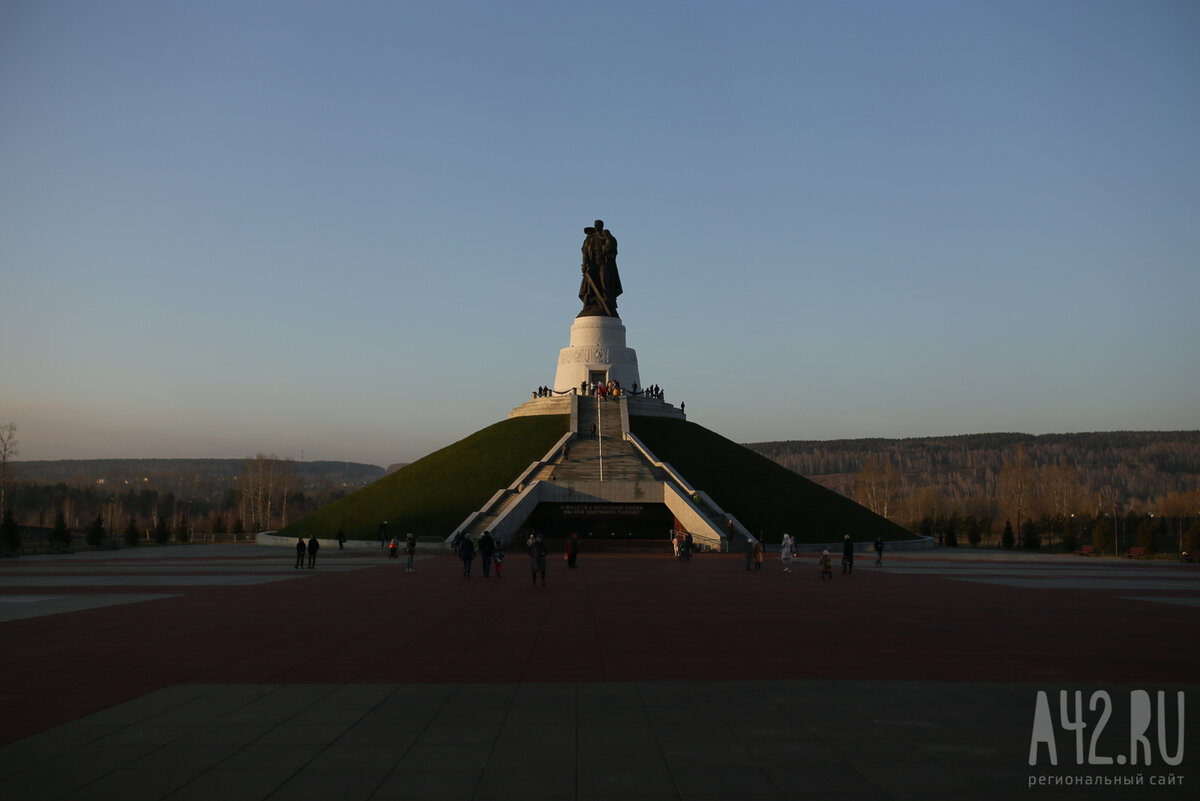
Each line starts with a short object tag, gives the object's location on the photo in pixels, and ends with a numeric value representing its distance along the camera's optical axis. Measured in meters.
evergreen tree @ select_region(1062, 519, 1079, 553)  60.19
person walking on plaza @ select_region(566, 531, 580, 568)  34.78
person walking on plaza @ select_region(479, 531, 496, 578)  29.80
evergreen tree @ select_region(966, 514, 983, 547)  68.44
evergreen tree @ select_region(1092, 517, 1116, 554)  57.97
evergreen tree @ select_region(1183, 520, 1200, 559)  49.25
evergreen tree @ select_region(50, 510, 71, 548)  55.47
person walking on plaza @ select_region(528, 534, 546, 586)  25.98
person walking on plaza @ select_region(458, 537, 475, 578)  29.32
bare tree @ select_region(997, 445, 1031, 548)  95.62
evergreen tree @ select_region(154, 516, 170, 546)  67.96
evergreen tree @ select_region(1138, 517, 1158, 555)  53.03
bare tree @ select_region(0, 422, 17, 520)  80.76
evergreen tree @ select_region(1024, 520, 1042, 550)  62.81
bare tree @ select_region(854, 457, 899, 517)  107.69
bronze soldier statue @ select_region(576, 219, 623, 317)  76.56
